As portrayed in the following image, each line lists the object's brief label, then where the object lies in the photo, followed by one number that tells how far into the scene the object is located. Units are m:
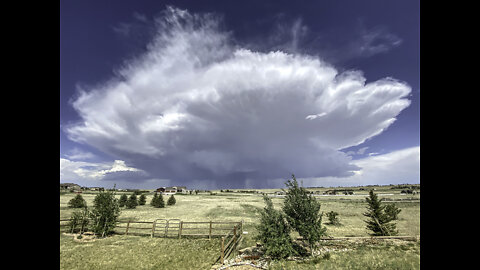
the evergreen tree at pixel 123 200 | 41.61
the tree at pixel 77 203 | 36.69
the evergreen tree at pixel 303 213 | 12.80
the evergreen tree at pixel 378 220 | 17.67
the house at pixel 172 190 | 110.52
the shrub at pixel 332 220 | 25.80
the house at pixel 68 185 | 109.64
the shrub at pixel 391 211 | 17.95
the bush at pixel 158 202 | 42.59
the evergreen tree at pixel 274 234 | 12.27
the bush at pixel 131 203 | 40.94
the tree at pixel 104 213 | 19.86
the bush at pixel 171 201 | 46.79
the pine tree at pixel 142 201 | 47.22
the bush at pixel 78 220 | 21.09
